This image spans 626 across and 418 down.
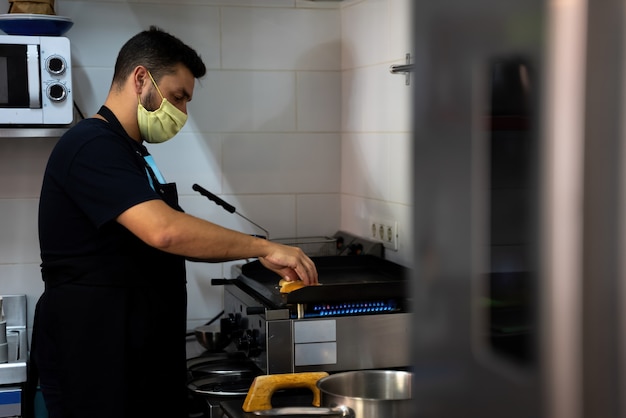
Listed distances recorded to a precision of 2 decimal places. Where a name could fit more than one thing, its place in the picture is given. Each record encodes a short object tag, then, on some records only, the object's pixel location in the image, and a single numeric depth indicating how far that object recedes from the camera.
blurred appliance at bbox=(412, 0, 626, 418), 0.38
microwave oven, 2.44
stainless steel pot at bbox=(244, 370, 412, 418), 1.60
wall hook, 2.33
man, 1.83
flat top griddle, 2.04
